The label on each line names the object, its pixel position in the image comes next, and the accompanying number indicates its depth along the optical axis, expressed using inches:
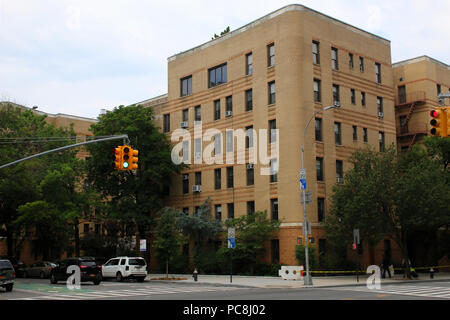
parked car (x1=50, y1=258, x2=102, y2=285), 1362.2
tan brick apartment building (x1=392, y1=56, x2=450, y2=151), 2196.1
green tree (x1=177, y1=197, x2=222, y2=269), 1873.6
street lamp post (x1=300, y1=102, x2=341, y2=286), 1284.4
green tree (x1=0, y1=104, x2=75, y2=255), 1761.8
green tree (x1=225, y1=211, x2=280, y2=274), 1718.8
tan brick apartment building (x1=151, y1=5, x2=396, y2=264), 1756.9
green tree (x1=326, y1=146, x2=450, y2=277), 1477.6
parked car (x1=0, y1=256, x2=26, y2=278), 1867.6
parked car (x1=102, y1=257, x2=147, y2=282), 1515.7
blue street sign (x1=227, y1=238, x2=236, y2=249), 1467.8
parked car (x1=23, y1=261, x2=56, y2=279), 1720.0
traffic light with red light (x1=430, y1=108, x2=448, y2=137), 738.8
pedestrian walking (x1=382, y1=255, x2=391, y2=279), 1571.1
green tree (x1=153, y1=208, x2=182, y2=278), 1651.1
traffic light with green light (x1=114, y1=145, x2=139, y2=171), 876.0
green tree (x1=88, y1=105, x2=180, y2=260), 2034.9
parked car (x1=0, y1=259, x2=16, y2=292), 1080.8
